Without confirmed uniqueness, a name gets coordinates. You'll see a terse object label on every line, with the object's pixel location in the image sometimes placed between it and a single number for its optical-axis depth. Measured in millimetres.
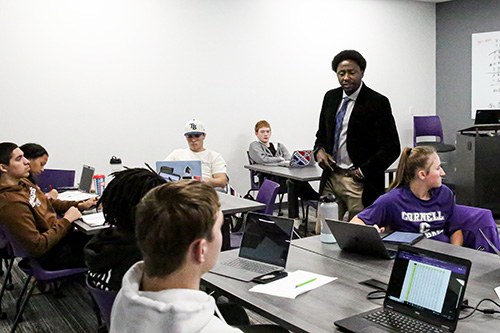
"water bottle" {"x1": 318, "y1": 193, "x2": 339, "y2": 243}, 2684
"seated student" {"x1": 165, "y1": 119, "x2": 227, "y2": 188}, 4828
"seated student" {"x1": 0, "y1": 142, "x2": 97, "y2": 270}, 2918
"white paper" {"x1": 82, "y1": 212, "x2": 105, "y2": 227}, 3197
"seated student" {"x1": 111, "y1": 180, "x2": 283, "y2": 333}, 1190
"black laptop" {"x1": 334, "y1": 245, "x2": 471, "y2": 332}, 1566
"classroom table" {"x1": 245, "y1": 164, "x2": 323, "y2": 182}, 4938
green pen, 1956
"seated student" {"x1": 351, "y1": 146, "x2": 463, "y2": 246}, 2725
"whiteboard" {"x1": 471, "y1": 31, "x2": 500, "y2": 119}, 7770
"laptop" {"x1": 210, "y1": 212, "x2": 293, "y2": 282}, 2143
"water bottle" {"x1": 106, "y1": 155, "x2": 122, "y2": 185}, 4637
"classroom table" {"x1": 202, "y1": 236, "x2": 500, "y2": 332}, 1633
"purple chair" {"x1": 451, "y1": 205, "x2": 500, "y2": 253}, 2641
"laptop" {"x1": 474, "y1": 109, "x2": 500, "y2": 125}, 6766
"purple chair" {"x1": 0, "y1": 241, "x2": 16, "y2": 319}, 3418
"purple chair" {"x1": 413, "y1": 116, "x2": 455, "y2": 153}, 8008
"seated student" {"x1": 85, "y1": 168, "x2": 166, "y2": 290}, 1902
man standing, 3465
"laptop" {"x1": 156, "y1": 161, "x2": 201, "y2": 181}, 3709
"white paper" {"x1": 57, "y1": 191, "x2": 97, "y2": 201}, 3930
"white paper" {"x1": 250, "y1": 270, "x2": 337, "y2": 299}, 1892
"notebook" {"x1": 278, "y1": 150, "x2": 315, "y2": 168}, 5586
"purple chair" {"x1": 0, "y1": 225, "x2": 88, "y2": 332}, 2967
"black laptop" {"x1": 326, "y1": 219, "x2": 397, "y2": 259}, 2186
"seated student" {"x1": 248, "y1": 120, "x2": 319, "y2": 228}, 5176
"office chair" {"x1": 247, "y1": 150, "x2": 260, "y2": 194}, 6152
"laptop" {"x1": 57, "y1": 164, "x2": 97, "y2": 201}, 3988
